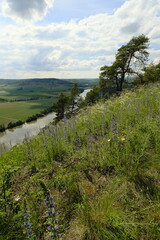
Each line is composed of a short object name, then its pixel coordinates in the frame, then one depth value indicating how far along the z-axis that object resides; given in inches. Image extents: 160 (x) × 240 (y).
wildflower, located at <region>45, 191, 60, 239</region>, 55.8
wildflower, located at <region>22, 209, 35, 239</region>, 64.3
